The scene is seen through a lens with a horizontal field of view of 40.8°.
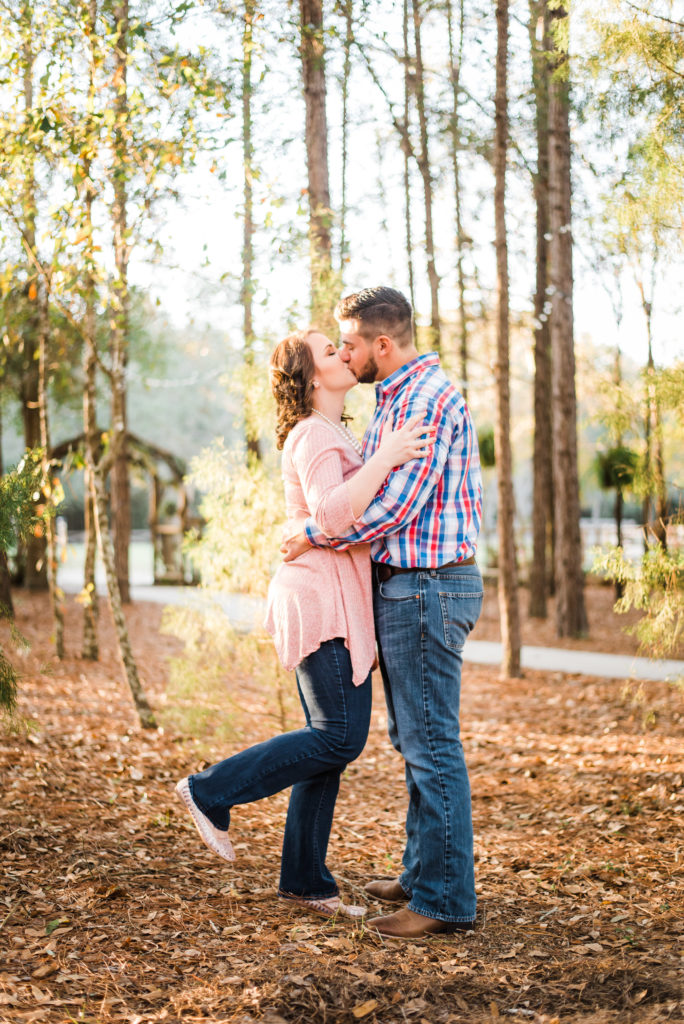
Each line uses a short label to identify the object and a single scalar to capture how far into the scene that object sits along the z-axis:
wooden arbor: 18.06
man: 2.97
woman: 2.97
